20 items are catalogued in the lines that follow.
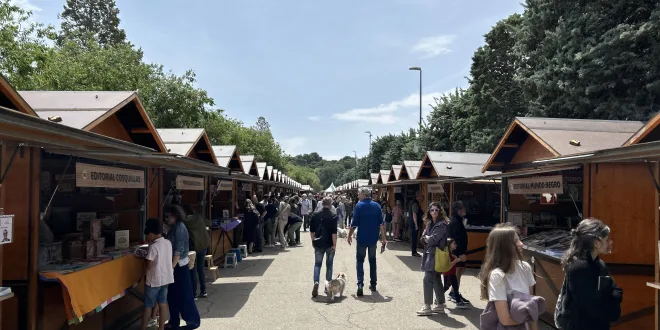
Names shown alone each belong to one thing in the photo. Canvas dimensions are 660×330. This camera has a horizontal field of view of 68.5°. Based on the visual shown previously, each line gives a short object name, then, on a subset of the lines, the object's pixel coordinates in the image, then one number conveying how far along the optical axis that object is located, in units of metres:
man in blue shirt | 8.73
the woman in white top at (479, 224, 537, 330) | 3.41
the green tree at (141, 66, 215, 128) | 27.12
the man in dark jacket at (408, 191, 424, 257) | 14.67
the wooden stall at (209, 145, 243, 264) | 12.89
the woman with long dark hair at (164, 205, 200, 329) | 6.48
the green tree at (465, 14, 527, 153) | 23.44
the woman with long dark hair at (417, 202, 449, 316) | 7.35
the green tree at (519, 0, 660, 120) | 13.59
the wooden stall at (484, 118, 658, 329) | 6.39
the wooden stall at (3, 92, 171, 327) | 6.00
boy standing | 5.93
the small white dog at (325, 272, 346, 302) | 8.46
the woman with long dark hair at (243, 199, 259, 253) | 14.91
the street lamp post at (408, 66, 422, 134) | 35.12
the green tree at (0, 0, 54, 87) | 14.38
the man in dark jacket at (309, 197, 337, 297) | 8.66
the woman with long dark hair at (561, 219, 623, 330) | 3.67
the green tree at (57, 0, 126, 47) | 42.56
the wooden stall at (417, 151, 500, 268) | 13.77
